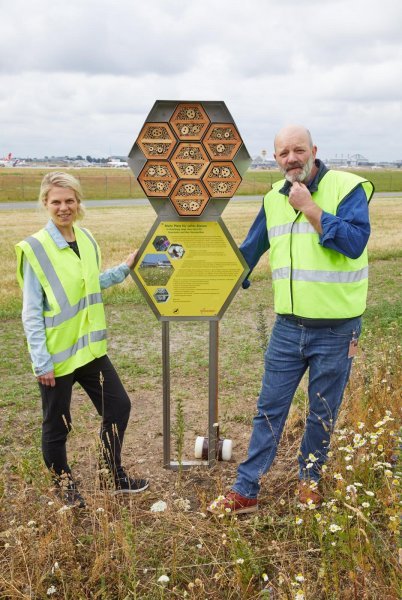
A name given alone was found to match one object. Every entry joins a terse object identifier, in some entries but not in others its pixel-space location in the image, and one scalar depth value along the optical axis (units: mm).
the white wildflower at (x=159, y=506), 3789
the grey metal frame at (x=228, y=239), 4035
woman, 3678
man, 3475
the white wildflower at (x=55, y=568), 2932
